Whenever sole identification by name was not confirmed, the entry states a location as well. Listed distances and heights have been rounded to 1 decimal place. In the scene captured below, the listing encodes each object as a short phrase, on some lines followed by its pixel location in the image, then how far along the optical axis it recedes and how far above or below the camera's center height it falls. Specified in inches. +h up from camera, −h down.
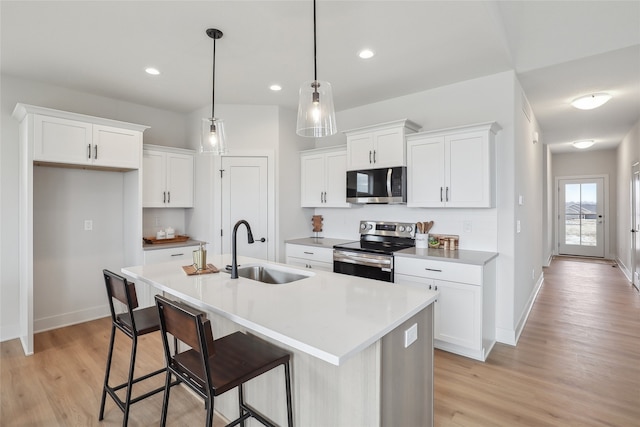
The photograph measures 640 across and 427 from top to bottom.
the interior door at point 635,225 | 201.3 -8.3
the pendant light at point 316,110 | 75.5 +23.2
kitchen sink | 98.8 -18.7
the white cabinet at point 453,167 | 123.5 +17.4
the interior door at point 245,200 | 172.1 +6.5
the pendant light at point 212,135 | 102.4 +23.8
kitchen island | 53.7 -20.6
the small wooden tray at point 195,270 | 91.8 -16.0
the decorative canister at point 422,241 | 141.4 -12.2
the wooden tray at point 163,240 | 165.6 -13.8
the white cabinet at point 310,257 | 156.4 -21.5
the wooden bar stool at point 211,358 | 55.0 -28.0
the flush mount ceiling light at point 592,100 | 151.9 +51.0
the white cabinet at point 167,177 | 163.8 +18.0
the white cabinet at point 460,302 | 113.5 -31.2
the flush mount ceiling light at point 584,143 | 259.5 +53.2
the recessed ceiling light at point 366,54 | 114.1 +54.8
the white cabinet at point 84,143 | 126.6 +28.6
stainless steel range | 133.7 -15.5
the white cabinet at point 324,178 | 167.3 +17.9
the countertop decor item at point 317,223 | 189.0 -6.0
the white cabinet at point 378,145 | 141.3 +29.8
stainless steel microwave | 142.1 +11.9
